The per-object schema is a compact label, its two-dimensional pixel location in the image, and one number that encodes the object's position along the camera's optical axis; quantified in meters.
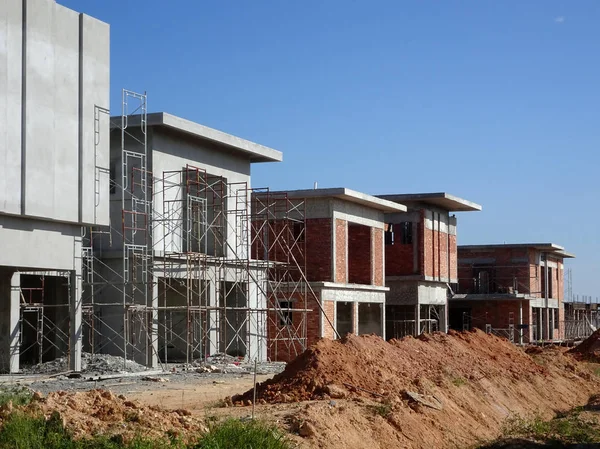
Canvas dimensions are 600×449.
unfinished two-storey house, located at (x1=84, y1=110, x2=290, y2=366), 28.42
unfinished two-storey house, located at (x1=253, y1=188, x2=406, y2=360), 35.82
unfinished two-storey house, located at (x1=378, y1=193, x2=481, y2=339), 45.19
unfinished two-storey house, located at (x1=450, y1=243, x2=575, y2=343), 55.84
